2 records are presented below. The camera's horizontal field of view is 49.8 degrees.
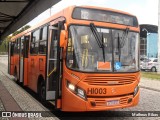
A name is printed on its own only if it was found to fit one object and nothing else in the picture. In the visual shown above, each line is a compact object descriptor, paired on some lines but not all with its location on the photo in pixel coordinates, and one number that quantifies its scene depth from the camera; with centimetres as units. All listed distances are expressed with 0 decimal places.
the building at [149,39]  2907
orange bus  447
